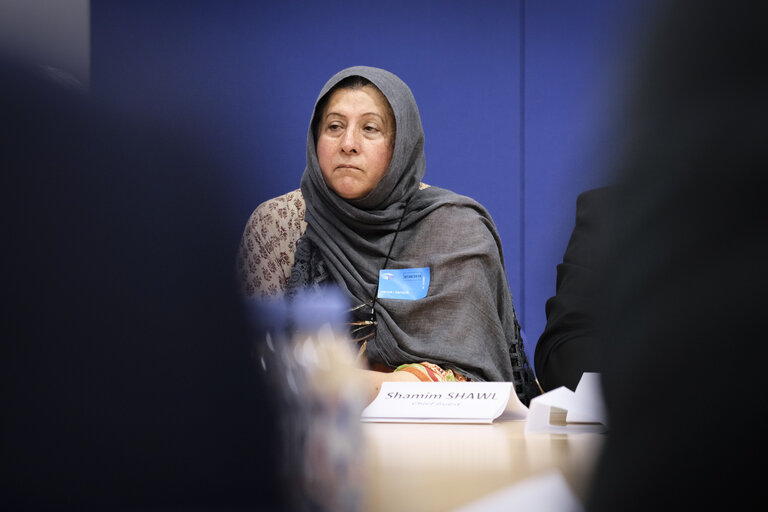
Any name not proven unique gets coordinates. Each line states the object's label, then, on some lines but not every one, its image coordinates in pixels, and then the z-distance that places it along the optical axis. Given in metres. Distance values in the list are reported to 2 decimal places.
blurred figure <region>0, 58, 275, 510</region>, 1.08
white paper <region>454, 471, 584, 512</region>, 2.32
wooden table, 2.58
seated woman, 4.98
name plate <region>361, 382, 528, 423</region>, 4.48
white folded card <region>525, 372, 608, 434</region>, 4.22
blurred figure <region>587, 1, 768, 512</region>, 0.93
